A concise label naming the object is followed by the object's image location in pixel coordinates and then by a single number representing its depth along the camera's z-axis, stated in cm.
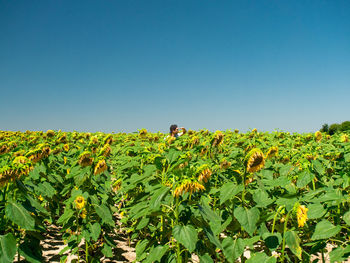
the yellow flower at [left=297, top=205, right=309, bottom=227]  201
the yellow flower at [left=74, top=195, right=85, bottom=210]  275
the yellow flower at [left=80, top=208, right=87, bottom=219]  307
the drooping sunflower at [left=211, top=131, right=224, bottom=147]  338
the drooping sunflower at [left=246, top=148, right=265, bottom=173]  213
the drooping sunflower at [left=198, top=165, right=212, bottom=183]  212
